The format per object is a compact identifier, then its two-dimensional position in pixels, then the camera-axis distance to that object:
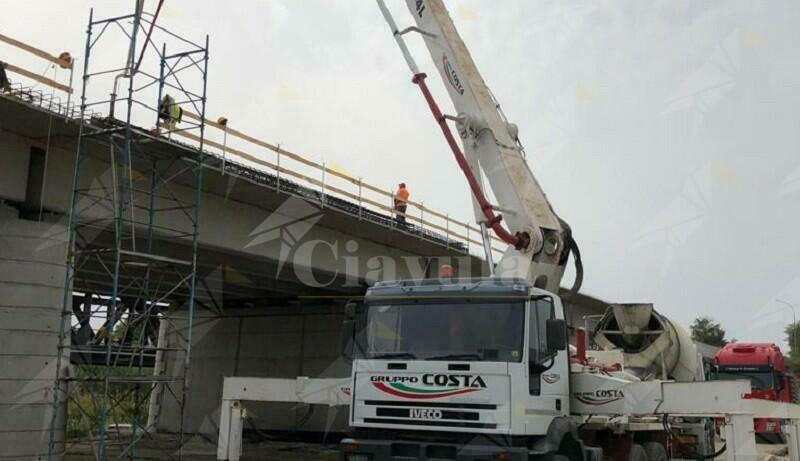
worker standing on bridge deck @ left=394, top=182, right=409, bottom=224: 22.69
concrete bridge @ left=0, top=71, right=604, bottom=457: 14.03
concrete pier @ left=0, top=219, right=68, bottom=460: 13.54
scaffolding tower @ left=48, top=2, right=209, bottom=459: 14.42
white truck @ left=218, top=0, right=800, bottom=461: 9.65
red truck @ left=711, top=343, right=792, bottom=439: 25.41
